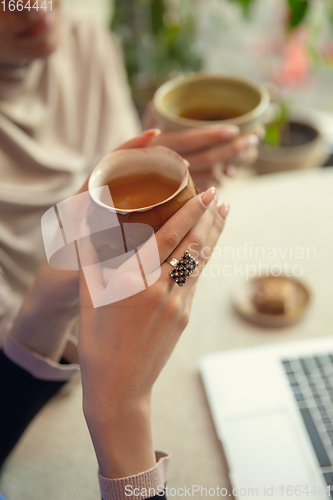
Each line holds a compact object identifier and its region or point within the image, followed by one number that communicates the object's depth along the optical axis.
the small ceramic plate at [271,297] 0.64
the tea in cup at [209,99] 0.58
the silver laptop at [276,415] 0.47
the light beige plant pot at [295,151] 1.43
